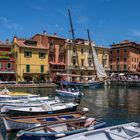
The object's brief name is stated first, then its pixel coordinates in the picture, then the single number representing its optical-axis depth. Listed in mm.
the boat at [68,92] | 24409
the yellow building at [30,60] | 43694
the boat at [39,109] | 12799
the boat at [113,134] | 6892
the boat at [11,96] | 18387
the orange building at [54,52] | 47825
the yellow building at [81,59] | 50364
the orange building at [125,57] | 58966
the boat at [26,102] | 13745
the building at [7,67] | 42027
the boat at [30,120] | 10336
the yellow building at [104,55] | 55938
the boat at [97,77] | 39109
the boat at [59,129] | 8446
